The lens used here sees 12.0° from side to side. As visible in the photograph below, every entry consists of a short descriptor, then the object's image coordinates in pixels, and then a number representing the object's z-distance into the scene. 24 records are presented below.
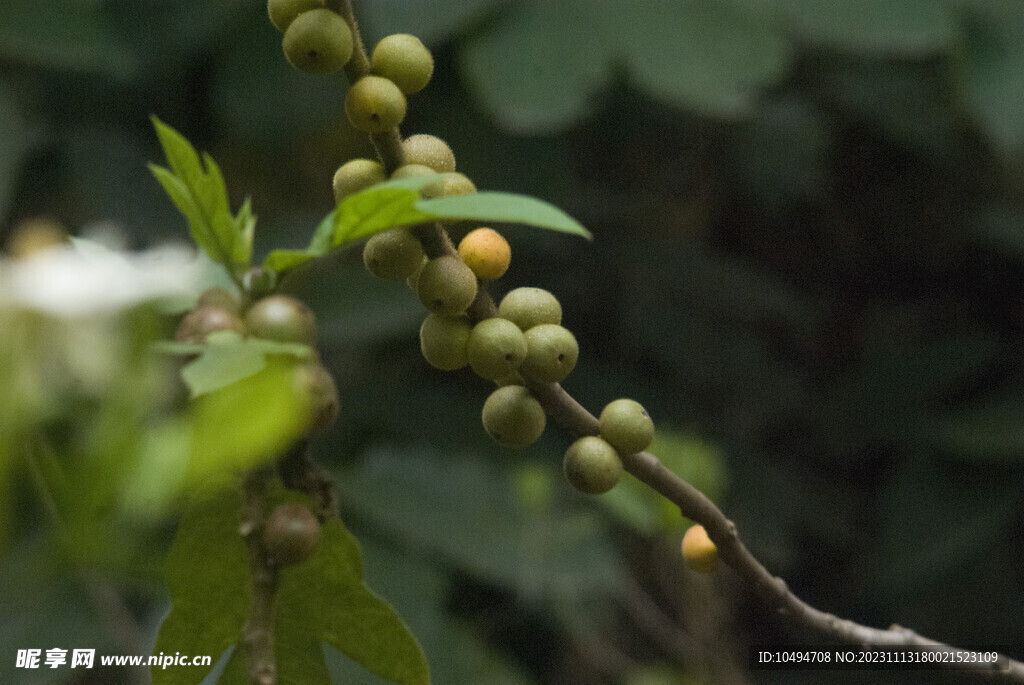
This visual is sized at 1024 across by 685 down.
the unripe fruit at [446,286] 0.96
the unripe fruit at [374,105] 0.96
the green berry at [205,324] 0.98
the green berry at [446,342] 0.97
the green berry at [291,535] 0.98
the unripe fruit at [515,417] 0.97
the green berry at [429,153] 0.98
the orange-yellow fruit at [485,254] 0.98
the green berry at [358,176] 0.98
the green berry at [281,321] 0.98
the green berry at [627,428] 0.98
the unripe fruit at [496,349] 0.96
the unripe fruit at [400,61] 0.97
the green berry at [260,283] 1.00
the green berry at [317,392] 0.98
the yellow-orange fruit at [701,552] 1.01
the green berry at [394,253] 0.97
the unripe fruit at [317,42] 0.96
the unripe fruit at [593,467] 0.98
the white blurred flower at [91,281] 0.99
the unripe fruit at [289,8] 0.97
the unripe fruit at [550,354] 0.97
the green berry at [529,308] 0.98
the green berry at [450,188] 0.97
